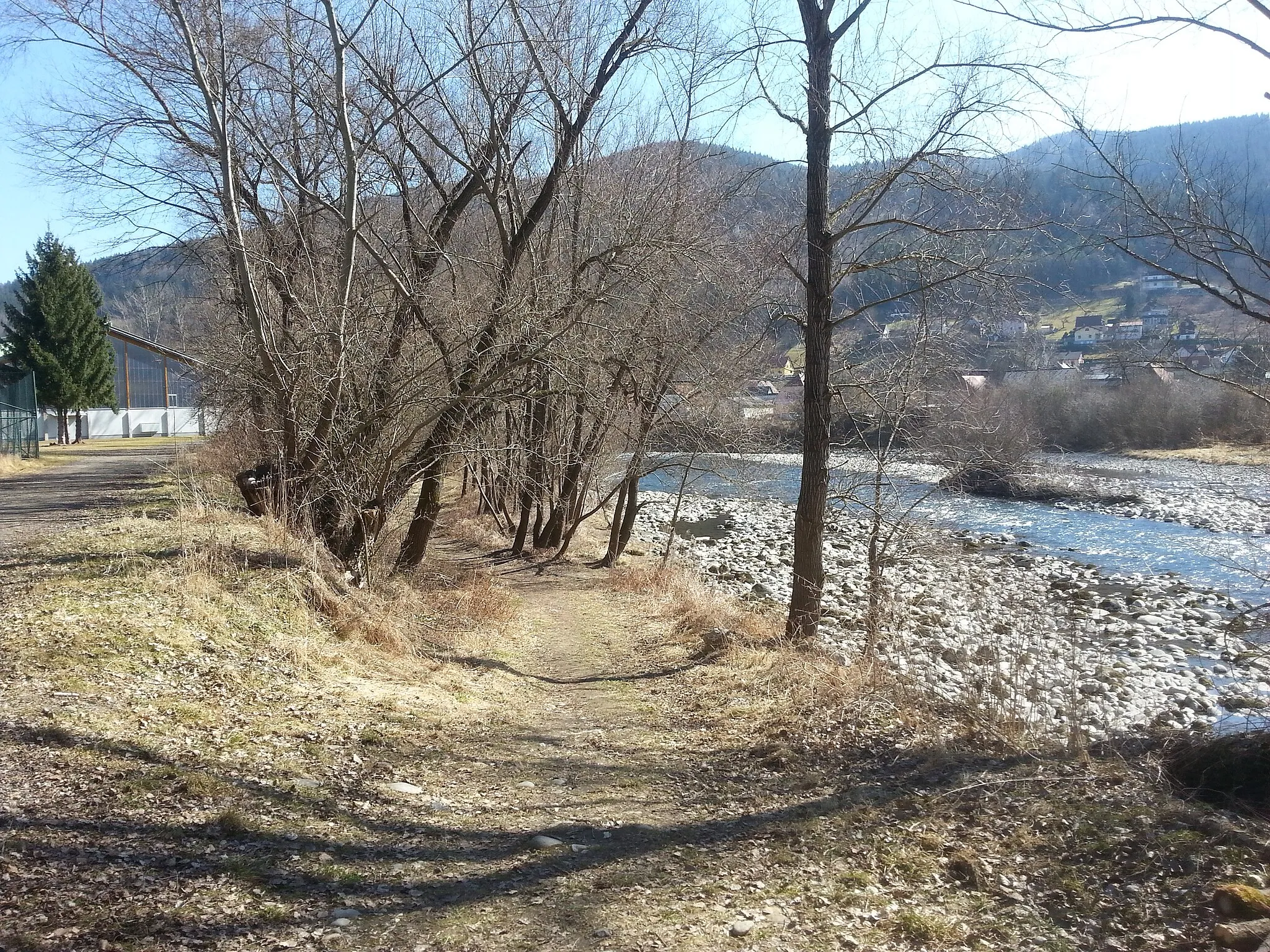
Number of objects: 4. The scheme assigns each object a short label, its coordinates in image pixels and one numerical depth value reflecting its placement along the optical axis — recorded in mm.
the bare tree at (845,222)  8836
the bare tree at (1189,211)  6469
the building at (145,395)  47969
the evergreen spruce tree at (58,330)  35812
